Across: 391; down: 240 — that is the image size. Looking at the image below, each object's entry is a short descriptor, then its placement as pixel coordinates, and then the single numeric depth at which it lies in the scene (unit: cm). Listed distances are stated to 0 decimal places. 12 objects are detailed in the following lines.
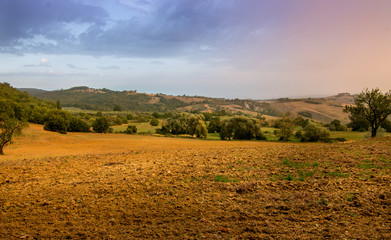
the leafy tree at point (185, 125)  5762
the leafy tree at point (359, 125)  6468
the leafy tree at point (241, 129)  5269
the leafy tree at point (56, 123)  5028
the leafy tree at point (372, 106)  3403
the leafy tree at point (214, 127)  7312
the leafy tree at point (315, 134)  4984
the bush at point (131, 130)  6612
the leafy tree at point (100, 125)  6100
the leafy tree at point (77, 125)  5646
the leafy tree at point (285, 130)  5309
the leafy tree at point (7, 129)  2339
